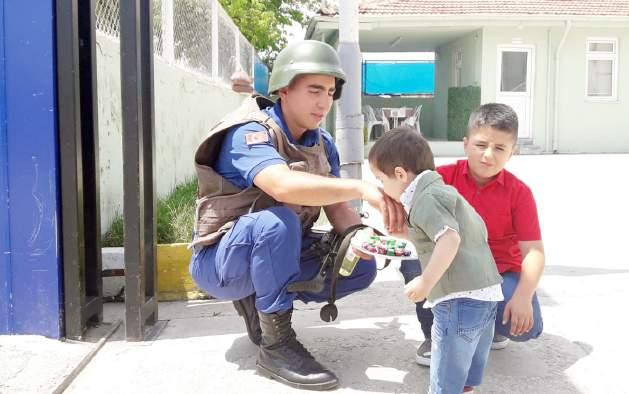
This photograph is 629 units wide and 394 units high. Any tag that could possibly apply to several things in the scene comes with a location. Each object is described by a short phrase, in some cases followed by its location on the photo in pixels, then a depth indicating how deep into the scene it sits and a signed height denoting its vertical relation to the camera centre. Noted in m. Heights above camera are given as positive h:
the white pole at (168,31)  6.71 +1.03
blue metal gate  2.86 -0.13
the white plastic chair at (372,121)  17.67 +0.37
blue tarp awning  21.94 +1.85
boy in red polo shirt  2.64 -0.32
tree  22.03 +3.86
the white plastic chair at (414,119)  18.30 +0.44
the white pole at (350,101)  5.64 +0.28
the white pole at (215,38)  9.71 +1.41
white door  17.11 +1.36
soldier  2.67 -0.29
